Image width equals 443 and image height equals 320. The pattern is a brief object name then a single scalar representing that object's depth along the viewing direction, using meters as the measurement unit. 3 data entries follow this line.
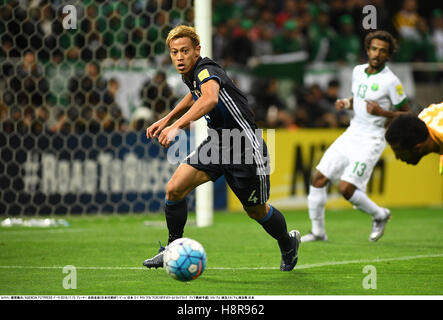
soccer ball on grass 10.71
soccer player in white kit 16.72
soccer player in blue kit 11.73
